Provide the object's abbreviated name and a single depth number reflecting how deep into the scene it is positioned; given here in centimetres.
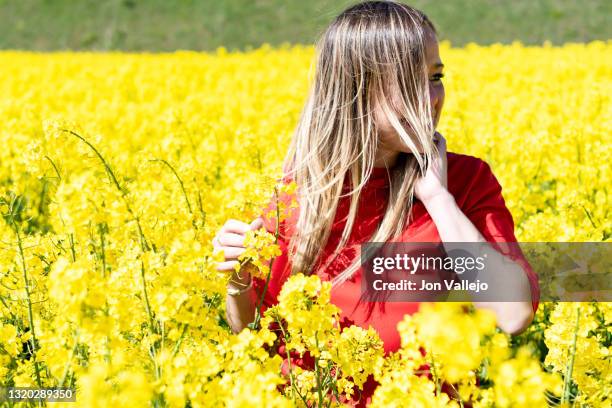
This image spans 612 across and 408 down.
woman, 341
